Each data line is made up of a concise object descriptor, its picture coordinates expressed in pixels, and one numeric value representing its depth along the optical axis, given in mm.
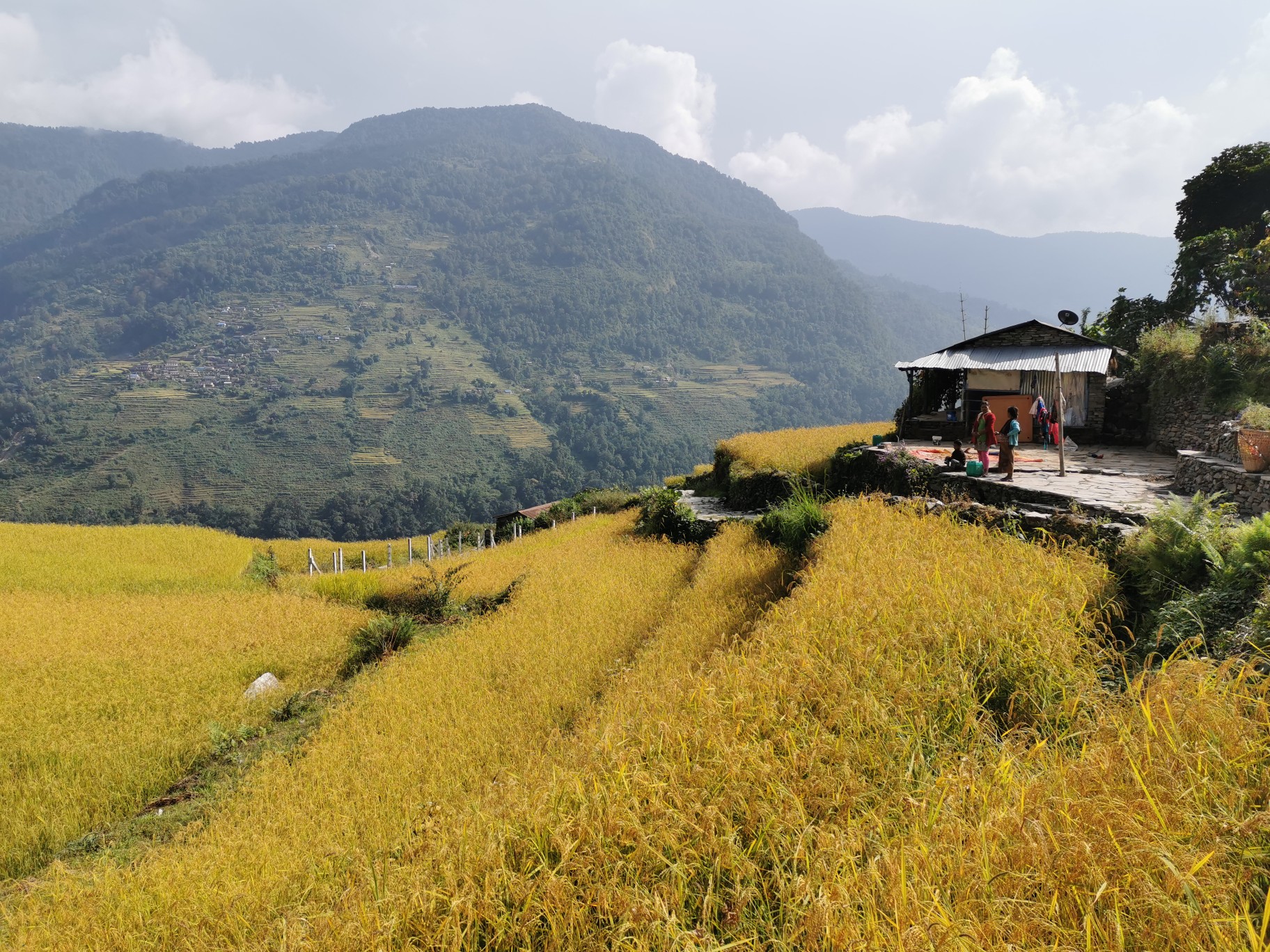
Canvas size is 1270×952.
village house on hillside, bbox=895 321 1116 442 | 16172
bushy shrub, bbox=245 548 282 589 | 15172
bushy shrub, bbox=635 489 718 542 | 14773
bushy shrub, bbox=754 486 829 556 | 9844
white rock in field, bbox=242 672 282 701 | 8367
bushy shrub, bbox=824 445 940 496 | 10828
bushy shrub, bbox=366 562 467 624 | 11883
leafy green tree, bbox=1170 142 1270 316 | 22625
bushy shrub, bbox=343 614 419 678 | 9766
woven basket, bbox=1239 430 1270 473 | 7906
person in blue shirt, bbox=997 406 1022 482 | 10055
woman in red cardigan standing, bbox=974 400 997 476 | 10492
